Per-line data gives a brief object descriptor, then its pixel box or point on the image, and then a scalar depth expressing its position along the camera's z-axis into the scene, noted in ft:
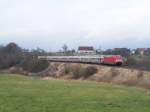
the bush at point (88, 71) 267.68
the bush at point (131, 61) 281.48
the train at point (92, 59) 273.13
